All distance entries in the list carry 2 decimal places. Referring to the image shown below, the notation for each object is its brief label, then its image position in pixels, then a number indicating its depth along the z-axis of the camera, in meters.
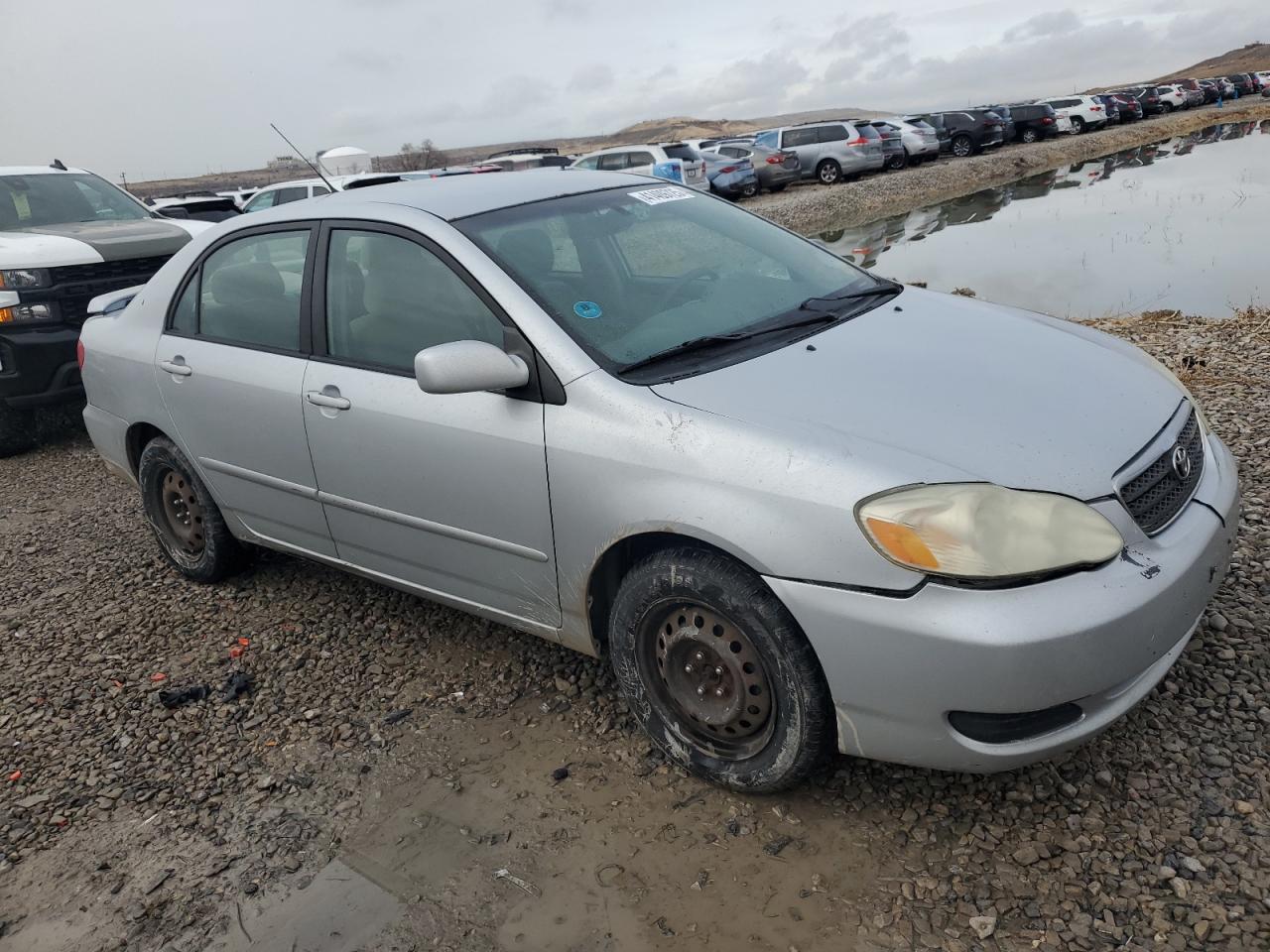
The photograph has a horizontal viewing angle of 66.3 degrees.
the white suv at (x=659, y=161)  20.28
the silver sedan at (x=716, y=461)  2.29
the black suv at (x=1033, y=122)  34.72
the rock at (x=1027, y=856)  2.42
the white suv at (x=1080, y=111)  37.44
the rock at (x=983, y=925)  2.23
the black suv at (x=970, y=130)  31.16
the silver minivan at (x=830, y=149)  25.00
